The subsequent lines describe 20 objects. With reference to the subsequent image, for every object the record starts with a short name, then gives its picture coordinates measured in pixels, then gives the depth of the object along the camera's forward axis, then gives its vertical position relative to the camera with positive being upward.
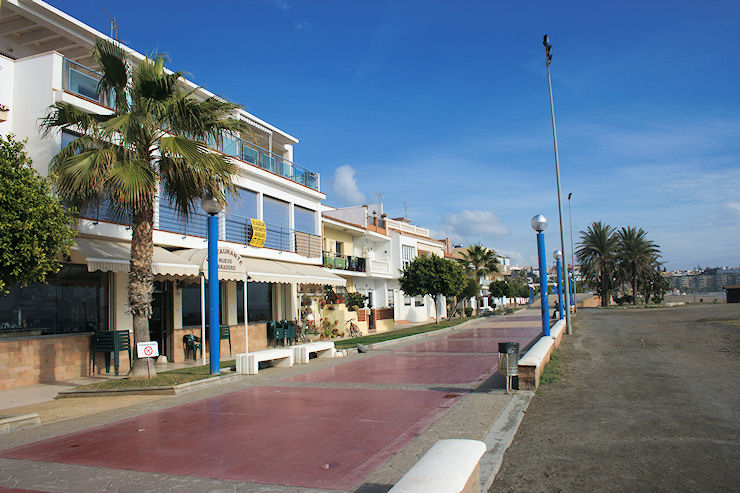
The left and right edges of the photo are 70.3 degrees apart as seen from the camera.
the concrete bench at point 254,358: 13.49 -1.53
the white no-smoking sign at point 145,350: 11.49 -0.97
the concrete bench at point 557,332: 16.69 -1.44
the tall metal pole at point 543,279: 13.84 +0.29
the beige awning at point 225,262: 14.48 +1.13
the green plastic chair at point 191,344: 17.05 -1.31
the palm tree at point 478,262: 55.28 +3.22
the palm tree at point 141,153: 10.97 +3.32
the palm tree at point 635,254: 58.03 +3.54
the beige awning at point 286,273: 18.11 +1.01
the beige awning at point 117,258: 12.52 +1.22
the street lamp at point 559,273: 22.96 +0.74
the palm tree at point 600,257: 58.94 +3.43
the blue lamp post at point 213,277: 12.59 +0.62
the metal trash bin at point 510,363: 9.53 -1.30
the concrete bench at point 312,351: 15.83 -1.62
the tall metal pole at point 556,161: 21.52 +5.61
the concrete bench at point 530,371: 9.65 -1.49
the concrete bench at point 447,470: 3.49 -1.27
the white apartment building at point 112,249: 13.29 +1.85
